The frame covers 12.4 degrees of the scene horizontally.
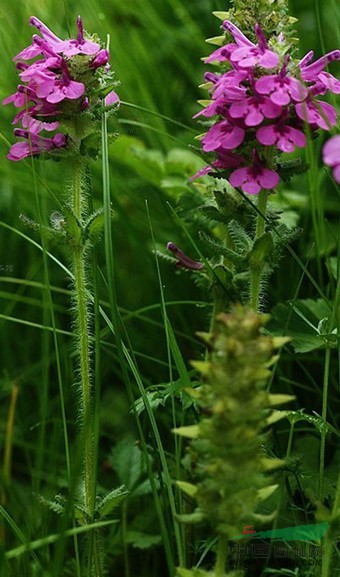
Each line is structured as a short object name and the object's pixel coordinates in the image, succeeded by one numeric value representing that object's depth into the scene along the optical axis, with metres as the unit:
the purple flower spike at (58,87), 0.59
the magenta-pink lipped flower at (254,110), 0.57
